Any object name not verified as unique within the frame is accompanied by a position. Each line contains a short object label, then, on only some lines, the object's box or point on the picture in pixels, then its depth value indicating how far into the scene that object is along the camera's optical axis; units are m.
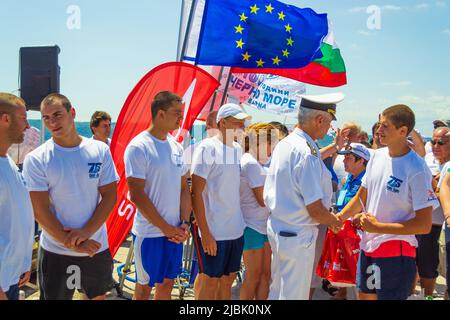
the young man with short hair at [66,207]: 2.97
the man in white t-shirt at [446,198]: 3.50
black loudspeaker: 7.11
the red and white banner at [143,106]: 4.47
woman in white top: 3.90
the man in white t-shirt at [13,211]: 2.34
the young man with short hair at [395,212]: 2.92
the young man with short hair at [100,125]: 5.73
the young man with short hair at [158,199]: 3.25
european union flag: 5.89
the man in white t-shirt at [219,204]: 3.57
